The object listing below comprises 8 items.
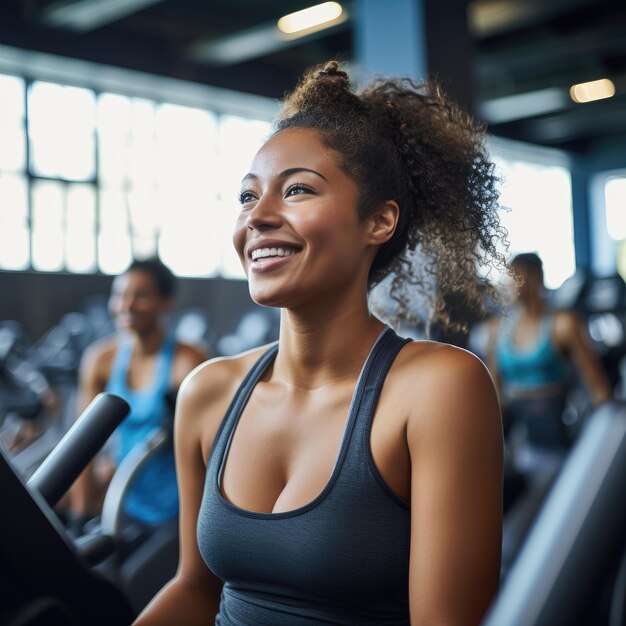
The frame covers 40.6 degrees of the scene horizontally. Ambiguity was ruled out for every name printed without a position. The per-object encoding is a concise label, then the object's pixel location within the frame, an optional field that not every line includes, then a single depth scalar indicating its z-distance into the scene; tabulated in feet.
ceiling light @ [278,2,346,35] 23.43
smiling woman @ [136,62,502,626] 3.08
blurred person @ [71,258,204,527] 7.66
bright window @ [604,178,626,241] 43.11
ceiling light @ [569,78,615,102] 31.76
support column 12.67
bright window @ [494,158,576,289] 42.19
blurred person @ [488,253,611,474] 10.07
